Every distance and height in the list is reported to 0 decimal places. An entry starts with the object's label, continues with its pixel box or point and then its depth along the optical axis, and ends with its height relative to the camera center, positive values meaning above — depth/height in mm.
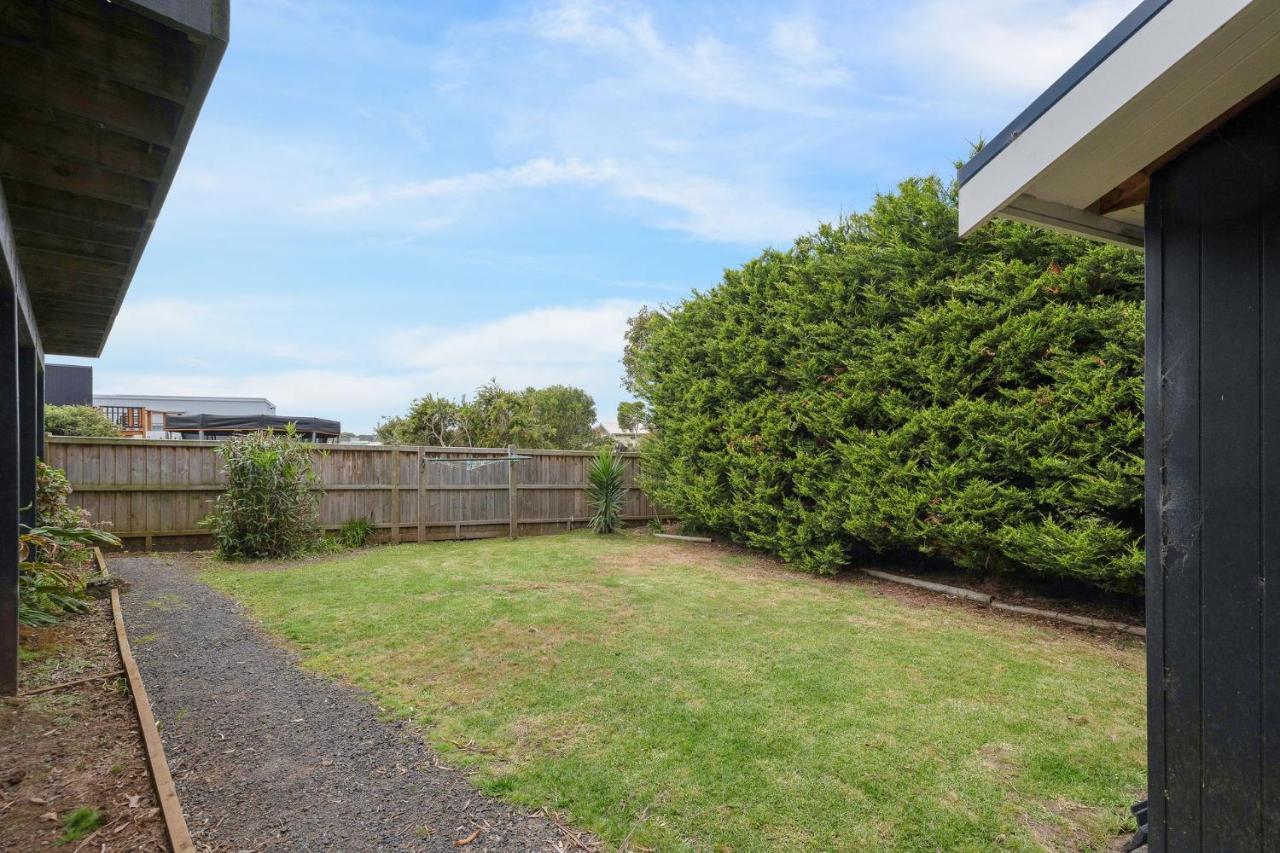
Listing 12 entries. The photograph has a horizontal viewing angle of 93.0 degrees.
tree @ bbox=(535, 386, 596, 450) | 23938 +619
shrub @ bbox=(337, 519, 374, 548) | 8742 -1517
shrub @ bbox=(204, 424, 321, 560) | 7574 -930
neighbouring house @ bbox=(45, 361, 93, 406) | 17431 +1300
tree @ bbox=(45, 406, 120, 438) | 12633 +137
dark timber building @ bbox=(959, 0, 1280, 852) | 1403 +163
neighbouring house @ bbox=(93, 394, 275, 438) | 26766 +1161
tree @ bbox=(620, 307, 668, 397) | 20480 +3128
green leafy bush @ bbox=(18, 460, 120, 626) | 4059 -1002
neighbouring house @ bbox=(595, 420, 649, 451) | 26538 -38
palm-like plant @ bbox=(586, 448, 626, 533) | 10133 -1047
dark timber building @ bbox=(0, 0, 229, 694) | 1851 +1168
